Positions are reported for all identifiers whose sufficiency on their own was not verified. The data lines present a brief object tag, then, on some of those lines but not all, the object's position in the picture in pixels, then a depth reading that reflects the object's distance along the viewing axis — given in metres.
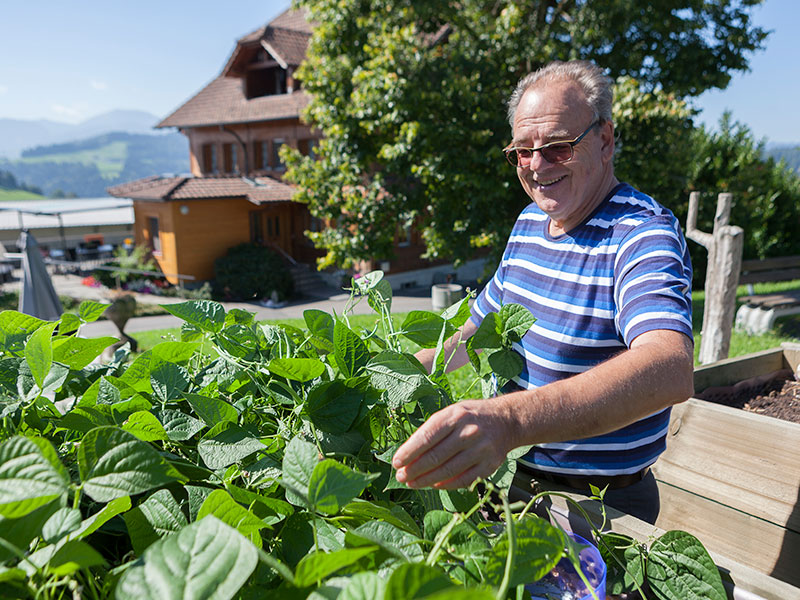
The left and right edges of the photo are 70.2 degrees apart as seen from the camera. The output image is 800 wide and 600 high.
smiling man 1.13
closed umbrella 9.04
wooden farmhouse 19.78
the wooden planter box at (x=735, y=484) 2.29
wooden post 6.51
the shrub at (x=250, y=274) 19.16
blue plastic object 0.71
